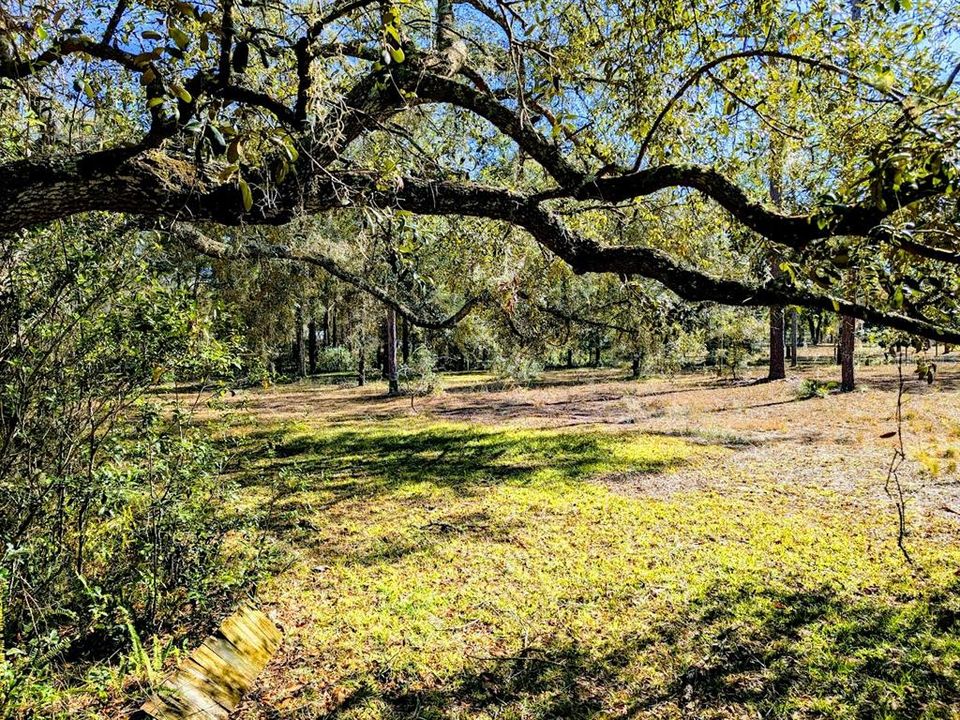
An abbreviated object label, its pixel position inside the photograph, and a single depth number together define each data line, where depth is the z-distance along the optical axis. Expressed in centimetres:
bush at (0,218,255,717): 346
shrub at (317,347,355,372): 3419
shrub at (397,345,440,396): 2114
